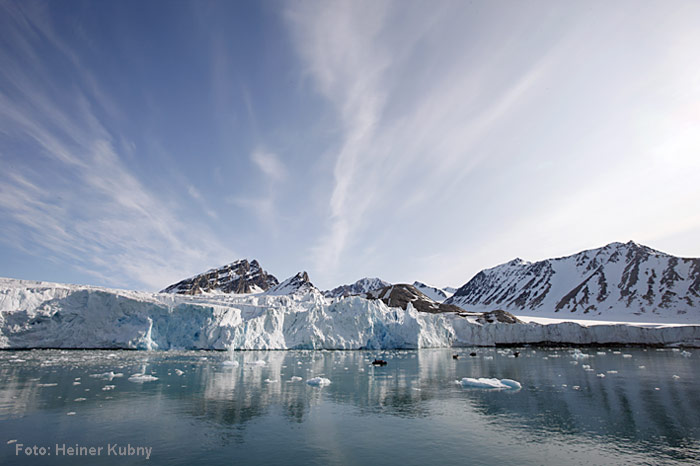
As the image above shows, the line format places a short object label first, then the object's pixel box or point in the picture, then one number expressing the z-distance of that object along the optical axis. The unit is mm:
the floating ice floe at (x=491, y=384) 23528
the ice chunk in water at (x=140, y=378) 24078
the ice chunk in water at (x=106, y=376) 25109
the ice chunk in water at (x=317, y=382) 24172
